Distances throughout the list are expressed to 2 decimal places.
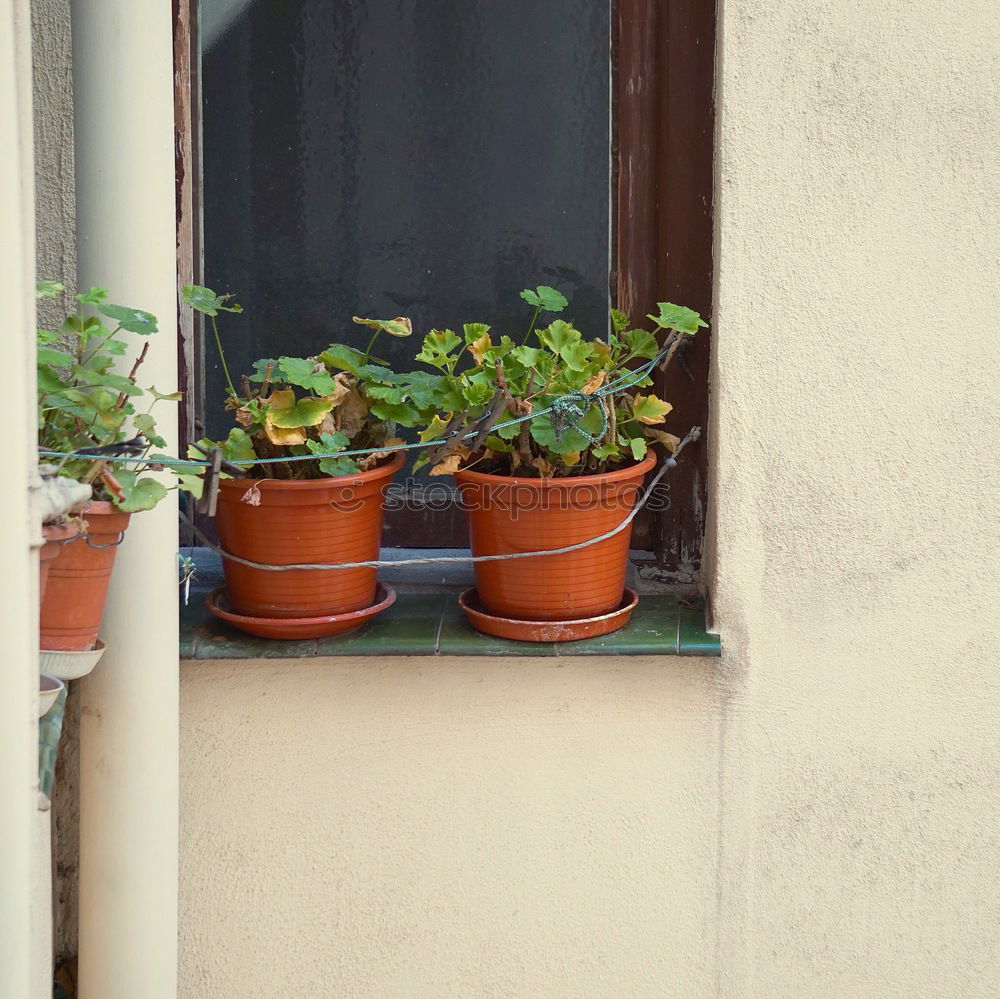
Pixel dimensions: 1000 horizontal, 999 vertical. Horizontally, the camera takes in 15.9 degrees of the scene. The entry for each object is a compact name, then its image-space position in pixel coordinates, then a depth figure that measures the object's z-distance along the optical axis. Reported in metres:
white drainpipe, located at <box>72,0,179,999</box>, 3.48
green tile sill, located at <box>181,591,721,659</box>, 3.60
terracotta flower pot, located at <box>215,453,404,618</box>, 3.56
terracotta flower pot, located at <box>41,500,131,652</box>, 3.42
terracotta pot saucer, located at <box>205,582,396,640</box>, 3.59
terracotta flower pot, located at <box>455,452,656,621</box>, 3.57
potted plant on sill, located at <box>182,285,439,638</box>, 3.55
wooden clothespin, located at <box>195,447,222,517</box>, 3.47
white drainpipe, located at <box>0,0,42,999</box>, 3.29
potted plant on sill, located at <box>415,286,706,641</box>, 3.57
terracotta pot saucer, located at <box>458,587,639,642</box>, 3.60
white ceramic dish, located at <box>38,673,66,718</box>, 3.40
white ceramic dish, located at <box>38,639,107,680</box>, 3.43
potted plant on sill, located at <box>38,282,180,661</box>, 3.41
